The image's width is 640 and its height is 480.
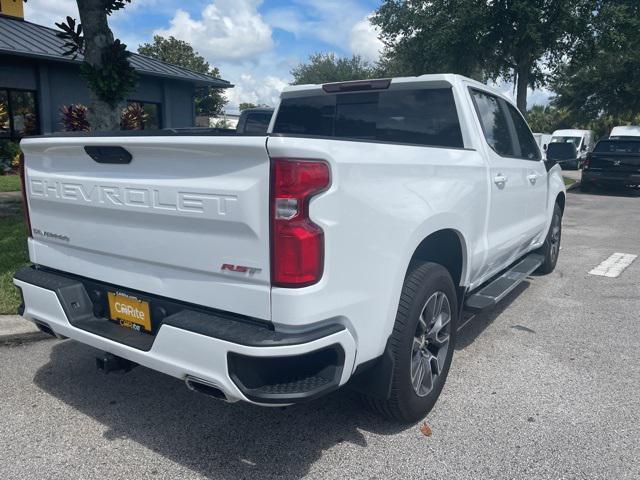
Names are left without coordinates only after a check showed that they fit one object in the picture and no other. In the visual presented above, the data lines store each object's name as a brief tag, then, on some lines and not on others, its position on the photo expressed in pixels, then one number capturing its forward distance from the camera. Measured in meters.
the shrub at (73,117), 15.10
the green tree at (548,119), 52.25
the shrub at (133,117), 17.39
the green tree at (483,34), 16.80
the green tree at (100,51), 6.45
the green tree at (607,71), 17.06
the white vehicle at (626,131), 28.31
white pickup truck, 2.22
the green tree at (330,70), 52.09
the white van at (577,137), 31.95
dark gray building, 15.27
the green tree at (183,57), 47.31
